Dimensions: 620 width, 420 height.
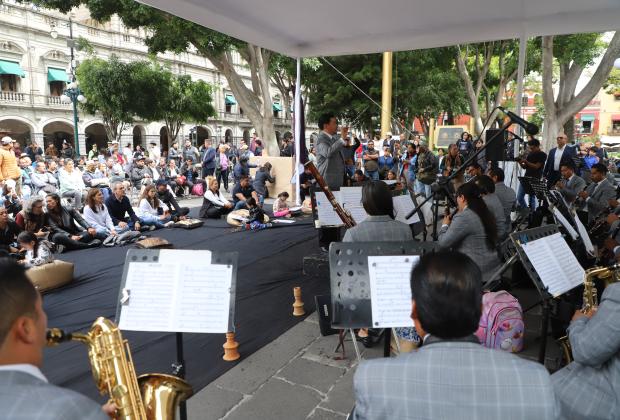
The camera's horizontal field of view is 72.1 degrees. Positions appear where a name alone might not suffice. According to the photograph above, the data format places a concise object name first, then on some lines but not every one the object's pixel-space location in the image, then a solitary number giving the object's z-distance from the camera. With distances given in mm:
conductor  5934
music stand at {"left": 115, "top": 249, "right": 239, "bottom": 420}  1990
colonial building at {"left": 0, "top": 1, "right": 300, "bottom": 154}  26203
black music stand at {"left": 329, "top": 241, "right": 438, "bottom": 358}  2131
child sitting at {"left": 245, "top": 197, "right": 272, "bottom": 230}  8492
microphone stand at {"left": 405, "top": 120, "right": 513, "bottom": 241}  4066
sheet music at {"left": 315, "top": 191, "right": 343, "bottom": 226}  5145
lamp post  18203
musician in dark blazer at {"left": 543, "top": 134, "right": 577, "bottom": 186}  8953
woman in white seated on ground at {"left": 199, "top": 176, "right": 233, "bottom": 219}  9805
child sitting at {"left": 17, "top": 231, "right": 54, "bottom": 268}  5234
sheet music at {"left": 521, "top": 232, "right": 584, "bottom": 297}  2520
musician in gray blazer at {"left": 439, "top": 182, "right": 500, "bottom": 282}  3455
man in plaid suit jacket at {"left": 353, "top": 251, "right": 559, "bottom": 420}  1113
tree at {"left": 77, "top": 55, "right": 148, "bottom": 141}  22797
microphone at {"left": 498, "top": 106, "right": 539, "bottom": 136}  3561
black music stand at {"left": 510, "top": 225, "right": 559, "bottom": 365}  2492
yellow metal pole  14500
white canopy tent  5477
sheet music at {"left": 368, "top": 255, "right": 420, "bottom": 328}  1977
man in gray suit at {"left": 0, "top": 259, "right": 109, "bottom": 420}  959
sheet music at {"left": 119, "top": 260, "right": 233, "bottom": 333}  1936
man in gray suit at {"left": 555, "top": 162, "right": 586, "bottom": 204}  7014
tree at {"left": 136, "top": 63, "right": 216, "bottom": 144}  24297
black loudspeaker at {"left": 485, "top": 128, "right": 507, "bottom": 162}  5581
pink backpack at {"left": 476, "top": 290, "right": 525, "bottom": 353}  3193
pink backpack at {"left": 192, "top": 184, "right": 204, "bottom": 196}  13805
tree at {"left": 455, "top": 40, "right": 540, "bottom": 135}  16719
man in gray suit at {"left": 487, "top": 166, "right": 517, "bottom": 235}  5477
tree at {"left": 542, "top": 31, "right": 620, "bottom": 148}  11672
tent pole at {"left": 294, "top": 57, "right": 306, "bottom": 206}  8492
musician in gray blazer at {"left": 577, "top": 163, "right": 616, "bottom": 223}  6367
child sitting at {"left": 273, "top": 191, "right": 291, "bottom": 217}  9728
